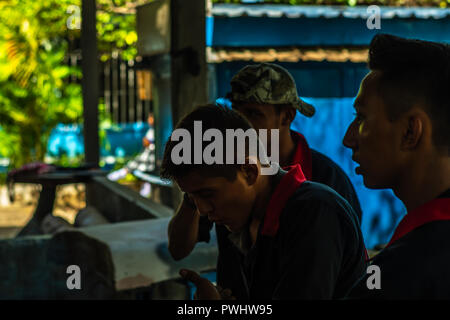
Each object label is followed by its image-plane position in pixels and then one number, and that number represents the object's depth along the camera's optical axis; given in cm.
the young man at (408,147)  96
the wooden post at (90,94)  826
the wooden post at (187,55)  501
